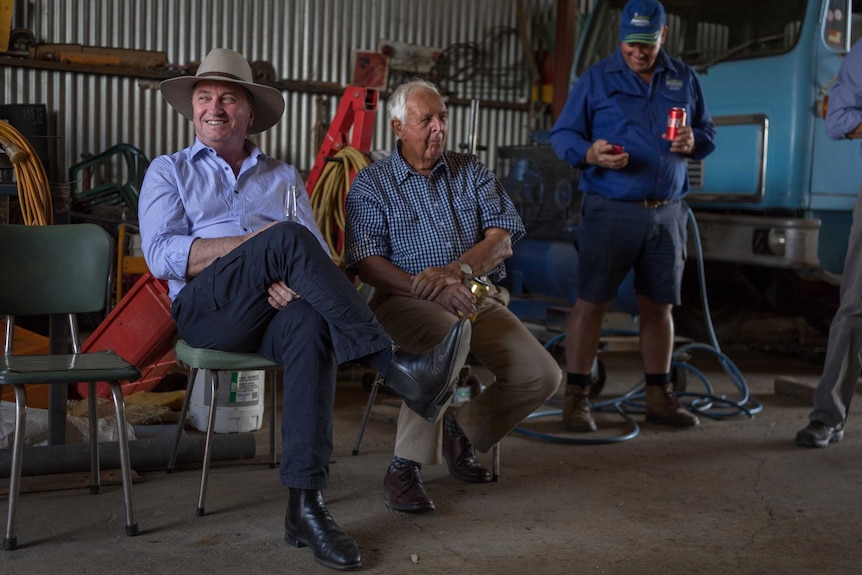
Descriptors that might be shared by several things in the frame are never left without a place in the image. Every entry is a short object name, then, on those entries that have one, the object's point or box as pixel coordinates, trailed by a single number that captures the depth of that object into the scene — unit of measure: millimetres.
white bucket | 3561
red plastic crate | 3600
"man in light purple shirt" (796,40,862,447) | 3518
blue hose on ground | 4156
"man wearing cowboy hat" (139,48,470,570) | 2416
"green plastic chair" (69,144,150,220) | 6180
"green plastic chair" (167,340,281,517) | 2639
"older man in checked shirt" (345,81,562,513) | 2840
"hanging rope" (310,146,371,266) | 4262
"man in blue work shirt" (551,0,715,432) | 3789
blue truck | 4766
